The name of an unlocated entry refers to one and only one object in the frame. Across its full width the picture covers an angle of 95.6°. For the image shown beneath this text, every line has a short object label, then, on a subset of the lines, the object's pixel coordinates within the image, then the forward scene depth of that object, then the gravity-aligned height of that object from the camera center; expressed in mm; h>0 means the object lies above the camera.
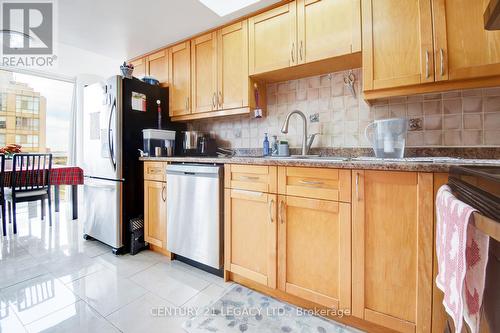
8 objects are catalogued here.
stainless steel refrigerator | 2168 +141
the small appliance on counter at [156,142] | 2258 +255
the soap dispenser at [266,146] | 2163 +194
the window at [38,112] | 3545 +940
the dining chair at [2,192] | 2493 -269
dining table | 2943 -110
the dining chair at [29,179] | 2633 -139
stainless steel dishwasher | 1698 -363
